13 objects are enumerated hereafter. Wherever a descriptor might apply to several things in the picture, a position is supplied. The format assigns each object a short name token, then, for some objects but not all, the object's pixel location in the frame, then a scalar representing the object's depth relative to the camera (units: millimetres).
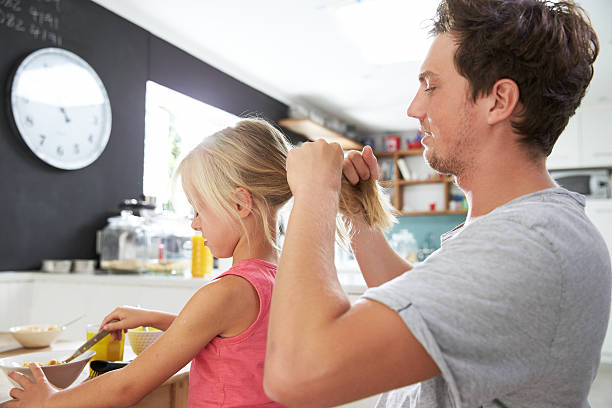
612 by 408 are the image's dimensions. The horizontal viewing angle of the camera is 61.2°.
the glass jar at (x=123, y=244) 2836
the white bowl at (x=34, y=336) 1519
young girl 1011
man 640
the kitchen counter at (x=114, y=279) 2400
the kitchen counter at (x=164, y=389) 1146
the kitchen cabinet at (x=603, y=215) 5129
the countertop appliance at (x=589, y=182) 5406
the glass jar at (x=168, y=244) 2836
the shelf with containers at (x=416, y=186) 6687
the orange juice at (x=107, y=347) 1317
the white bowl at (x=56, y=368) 1024
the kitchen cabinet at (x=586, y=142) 5492
